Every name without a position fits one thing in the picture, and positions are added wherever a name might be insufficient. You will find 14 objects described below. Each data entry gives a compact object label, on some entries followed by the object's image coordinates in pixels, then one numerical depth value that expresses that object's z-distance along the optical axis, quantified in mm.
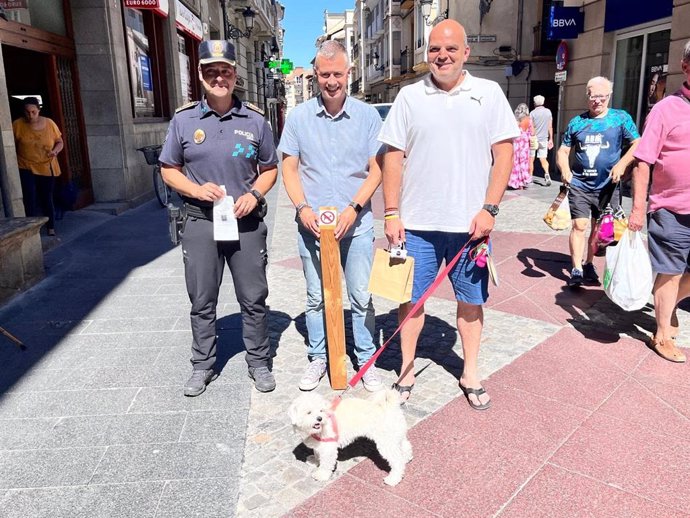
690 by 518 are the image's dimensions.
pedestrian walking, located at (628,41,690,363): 3719
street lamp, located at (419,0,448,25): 29331
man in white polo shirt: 2986
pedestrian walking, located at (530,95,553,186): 13547
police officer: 3355
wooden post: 3354
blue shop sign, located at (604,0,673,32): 11156
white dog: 2646
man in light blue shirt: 3377
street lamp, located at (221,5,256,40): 22359
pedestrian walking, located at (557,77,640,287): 5285
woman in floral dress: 12656
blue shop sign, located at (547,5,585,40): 14000
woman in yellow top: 7875
